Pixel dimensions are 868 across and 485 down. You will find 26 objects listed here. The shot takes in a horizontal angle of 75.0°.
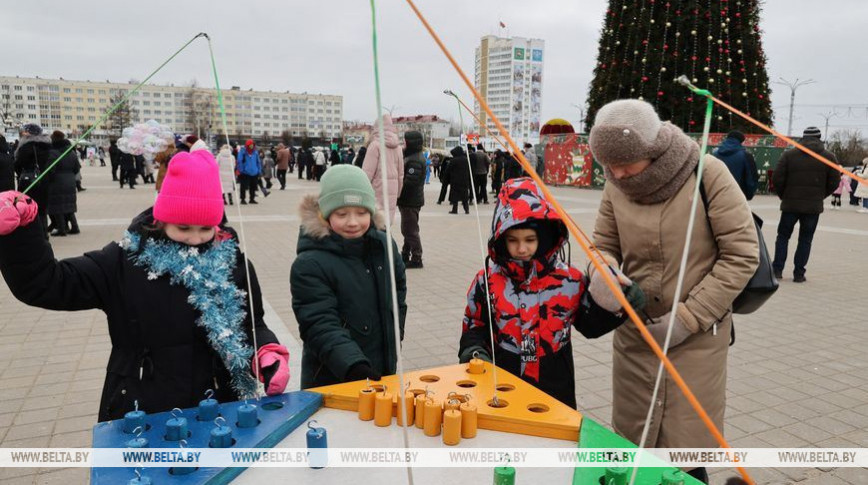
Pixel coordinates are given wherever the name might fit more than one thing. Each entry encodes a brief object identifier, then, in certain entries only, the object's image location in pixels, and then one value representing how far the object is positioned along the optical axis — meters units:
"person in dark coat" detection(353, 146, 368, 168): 12.57
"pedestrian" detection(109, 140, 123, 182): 21.86
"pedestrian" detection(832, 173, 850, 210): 17.48
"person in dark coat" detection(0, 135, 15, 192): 6.83
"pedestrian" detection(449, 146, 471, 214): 12.38
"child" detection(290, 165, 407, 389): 2.36
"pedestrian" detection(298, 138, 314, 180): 26.80
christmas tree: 17.75
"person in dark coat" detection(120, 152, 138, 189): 19.22
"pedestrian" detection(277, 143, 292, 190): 20.89
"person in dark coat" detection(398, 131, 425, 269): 7.70
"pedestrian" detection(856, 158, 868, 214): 15.65
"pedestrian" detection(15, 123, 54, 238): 8.53
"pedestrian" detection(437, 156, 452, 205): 14.12
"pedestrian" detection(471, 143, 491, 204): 14.48
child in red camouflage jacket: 2.28
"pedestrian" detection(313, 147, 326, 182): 23.92
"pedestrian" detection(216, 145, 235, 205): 12.58
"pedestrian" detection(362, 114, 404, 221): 7.35
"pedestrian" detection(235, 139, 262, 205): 14.84
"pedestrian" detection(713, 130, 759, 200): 7.18
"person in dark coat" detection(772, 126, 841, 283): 7.04
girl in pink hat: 1.94
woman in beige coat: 1.99
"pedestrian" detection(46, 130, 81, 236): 9.23
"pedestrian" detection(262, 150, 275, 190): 20.62
